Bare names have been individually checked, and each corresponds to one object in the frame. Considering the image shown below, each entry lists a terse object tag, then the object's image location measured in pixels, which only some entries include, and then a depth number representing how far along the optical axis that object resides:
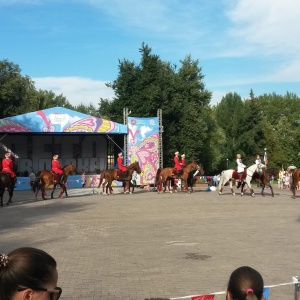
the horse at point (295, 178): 27.09
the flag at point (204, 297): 4.26
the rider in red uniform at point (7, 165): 23.88
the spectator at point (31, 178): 38.97
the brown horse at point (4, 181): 23.34
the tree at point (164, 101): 51.58
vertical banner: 38.59
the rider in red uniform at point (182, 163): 32.12
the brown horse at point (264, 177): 28.88
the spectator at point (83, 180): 40.88
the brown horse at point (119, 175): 30.98
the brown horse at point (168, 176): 31.47
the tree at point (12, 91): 60.28
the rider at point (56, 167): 27.59
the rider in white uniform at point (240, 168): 29.50
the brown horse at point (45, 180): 26.94
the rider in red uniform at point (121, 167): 31.14
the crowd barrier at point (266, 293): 4.27
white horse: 29.16
